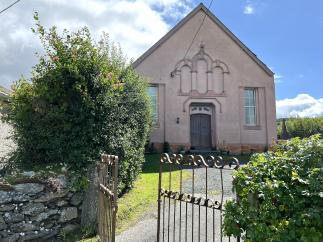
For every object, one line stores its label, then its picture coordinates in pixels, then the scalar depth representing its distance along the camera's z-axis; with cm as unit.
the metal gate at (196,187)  347
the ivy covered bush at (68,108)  702
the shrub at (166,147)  1697
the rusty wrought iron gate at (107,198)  429
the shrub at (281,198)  260
